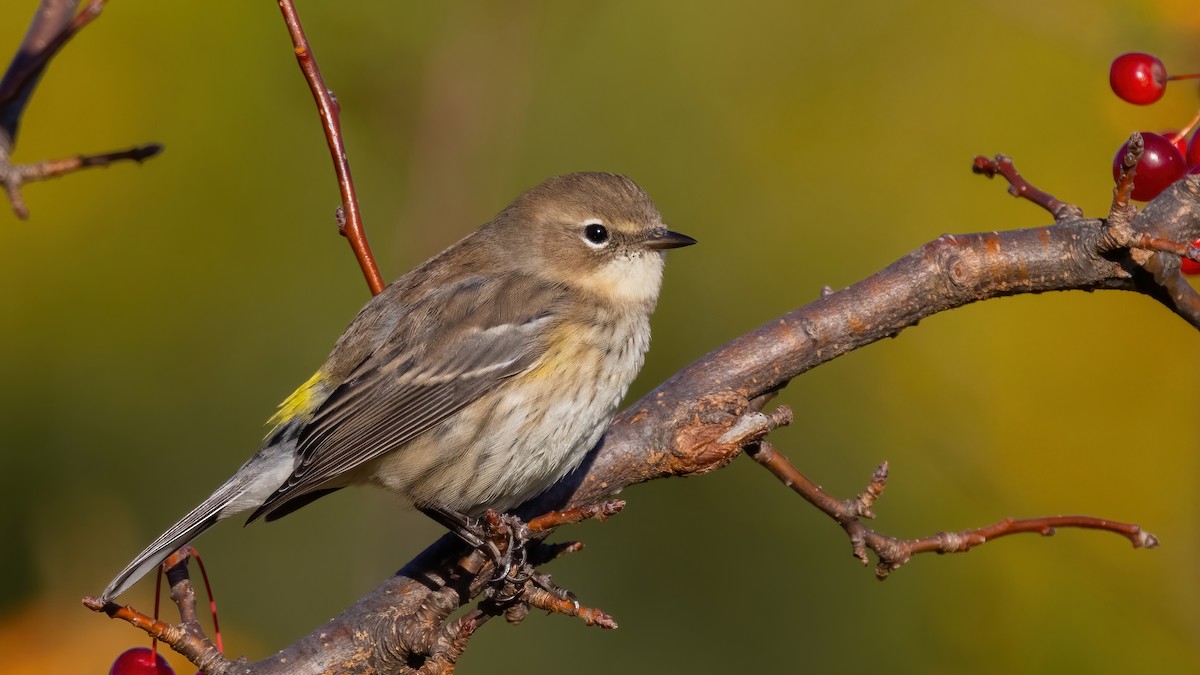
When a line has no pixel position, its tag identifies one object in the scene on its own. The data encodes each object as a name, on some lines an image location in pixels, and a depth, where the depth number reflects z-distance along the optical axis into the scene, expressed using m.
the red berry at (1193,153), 6.57
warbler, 7.25
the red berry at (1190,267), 6.45
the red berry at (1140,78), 6.27
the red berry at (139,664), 5.95
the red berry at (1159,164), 6.23
